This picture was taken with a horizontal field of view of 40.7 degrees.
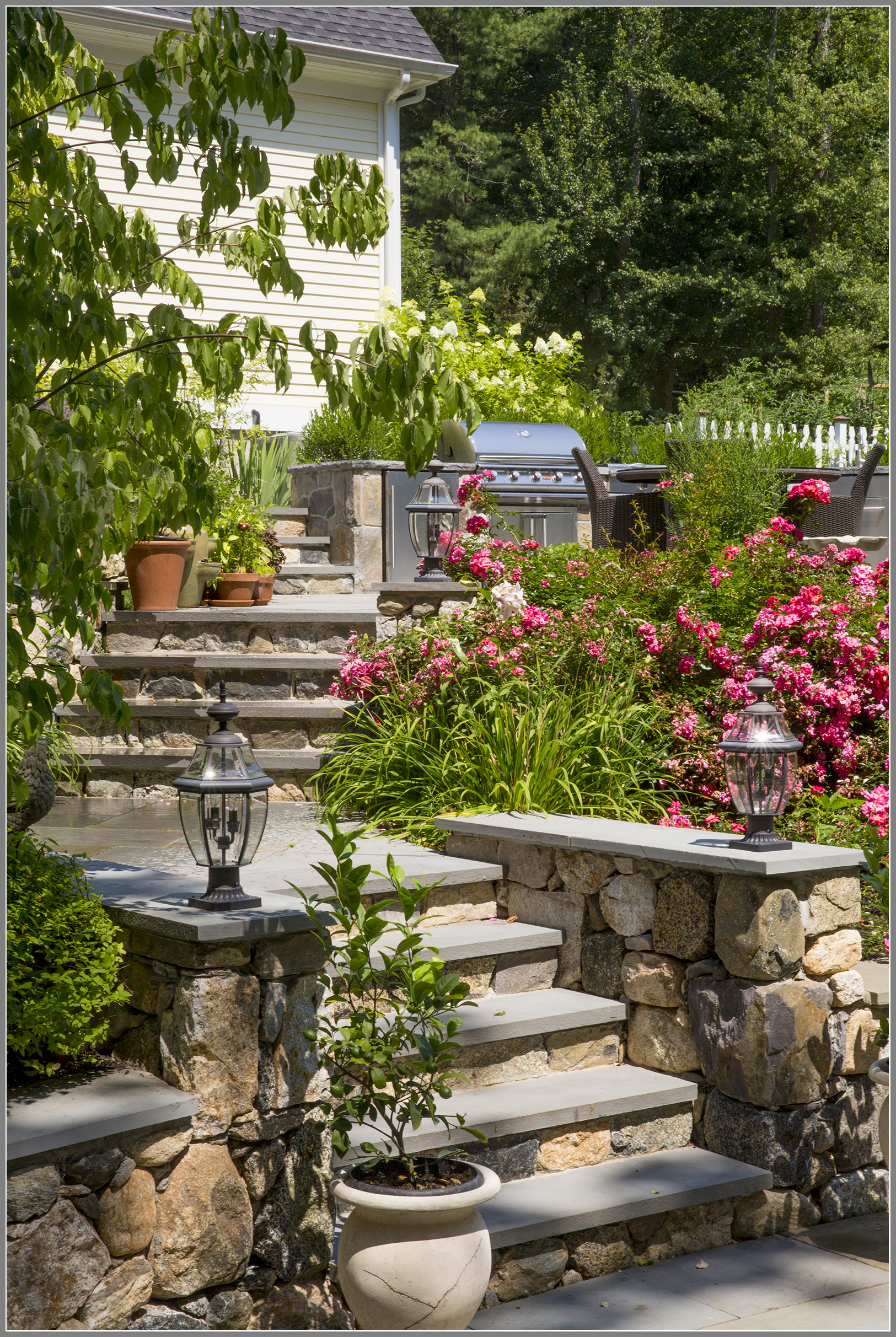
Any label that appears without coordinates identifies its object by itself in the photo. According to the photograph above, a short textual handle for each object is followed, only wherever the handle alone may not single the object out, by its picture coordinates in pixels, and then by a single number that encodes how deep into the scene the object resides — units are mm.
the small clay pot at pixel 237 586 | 6582
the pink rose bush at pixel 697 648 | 4418
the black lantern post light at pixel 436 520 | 5785
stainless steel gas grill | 7859
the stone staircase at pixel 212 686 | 5465
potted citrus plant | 2434
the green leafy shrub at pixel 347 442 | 8336
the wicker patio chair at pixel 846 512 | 6957
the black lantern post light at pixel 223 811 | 2740
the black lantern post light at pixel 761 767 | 3336
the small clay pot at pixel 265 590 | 6676
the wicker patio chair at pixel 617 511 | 7438
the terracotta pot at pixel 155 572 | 5988
